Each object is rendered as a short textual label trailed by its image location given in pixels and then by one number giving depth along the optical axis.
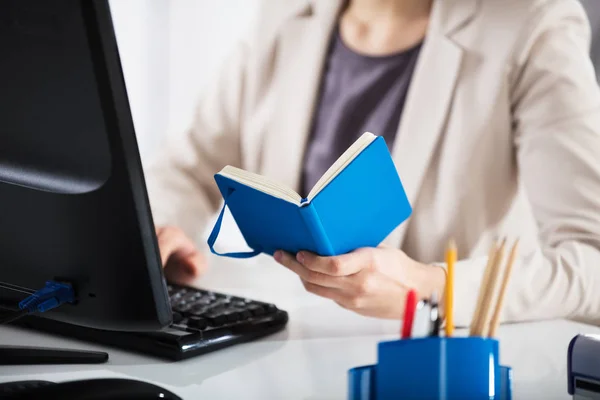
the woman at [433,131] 1.60
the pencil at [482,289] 1.03
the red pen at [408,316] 1.04
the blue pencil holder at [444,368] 1.02
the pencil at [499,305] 1.04
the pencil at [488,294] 1.03
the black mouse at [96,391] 1.05
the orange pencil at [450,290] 1.03
